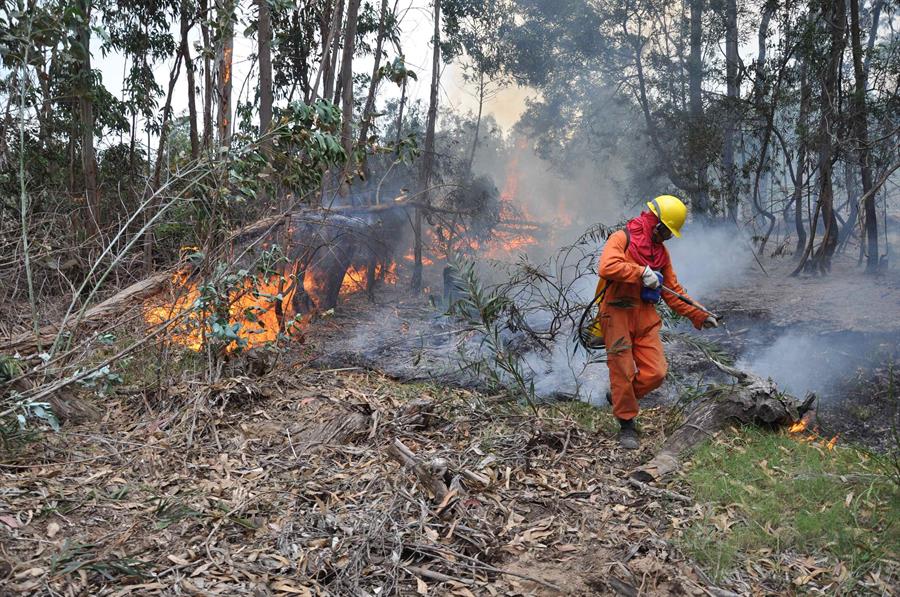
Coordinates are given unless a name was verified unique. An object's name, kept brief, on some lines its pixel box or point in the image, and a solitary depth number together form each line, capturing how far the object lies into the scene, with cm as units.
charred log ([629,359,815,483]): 428
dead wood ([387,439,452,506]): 330
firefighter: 452
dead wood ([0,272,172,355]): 477
